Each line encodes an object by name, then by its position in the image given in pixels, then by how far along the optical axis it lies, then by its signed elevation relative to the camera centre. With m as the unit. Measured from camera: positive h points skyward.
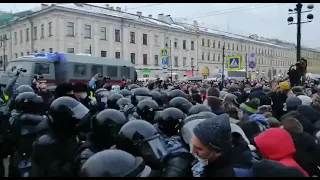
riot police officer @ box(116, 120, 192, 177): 1.95 -0.57
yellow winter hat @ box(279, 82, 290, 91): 5.86 -0.17
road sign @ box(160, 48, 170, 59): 16.23 +1.65
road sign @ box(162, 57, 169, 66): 16.37 +1.16
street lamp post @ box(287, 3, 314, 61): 9.18 +2.09
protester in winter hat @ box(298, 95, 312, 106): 4.85 -0.40
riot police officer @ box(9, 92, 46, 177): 2.94 -0.60
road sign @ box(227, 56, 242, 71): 10.83 +0.70
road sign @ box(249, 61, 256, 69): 12.22 +0.74
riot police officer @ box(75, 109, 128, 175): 2.46 -0.52
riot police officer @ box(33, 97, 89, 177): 2.25 -0.57
